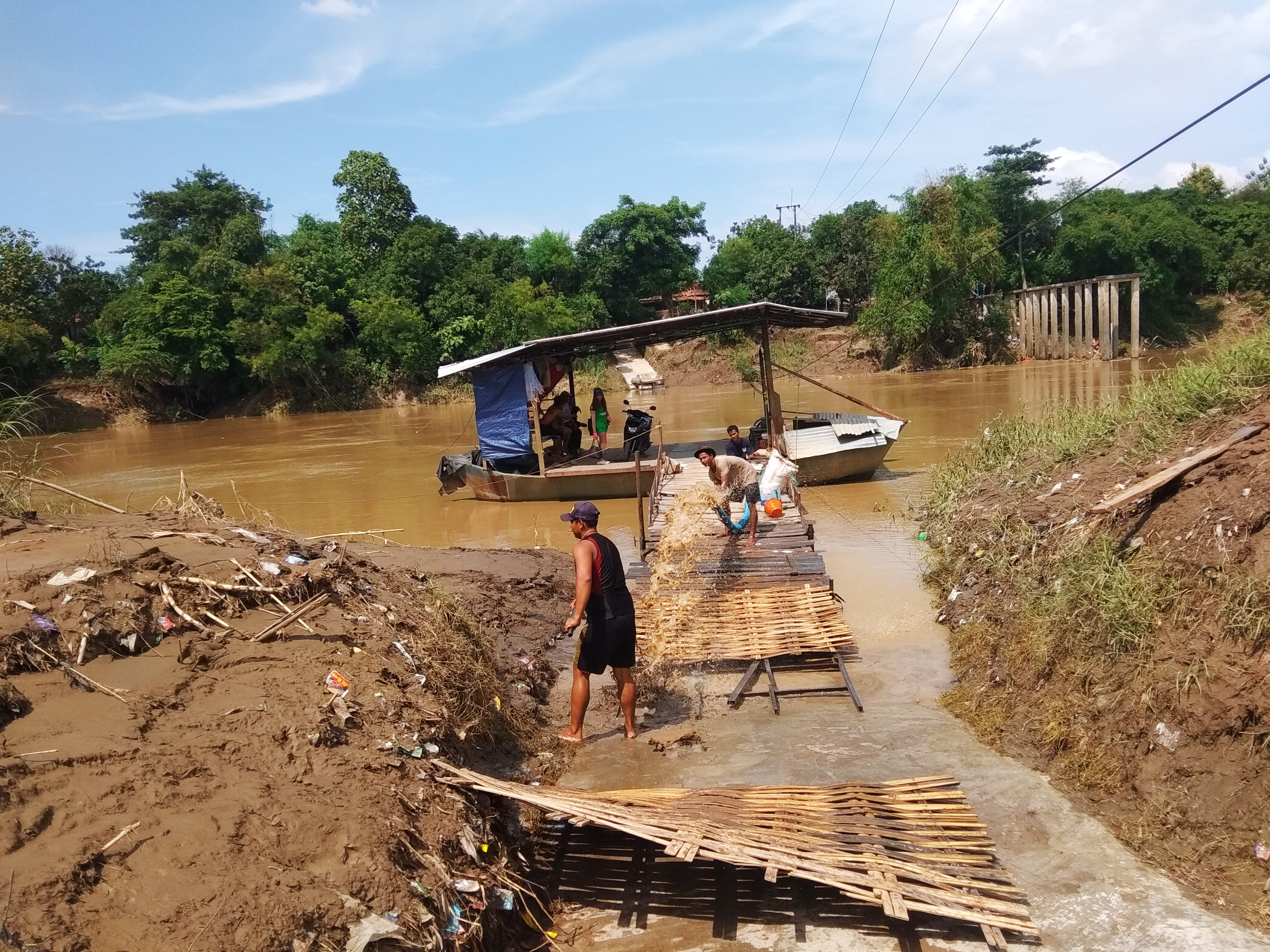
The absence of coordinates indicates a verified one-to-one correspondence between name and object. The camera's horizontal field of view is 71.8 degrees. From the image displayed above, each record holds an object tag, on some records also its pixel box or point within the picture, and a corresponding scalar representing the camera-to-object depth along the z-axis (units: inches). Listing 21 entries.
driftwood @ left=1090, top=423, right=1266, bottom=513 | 231.9
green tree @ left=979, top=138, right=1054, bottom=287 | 1694.1
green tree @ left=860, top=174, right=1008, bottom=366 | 1385.3
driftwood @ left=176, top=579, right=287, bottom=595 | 186.1
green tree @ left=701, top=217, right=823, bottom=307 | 1704.0
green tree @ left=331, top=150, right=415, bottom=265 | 1604.3
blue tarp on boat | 585.9
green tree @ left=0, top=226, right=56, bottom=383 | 1223.5
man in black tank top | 220.4
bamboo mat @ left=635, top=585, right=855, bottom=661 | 280.8
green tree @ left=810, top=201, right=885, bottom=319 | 1665.8
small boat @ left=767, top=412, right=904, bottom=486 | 561.3
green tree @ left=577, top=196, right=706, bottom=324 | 1674.5
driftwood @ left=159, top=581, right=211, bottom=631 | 176.6
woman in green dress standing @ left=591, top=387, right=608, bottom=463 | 629.3
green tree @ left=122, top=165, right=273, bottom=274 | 1599.4
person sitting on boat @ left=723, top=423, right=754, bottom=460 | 504.1
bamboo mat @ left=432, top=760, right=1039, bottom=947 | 142.8
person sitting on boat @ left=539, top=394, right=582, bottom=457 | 615.8
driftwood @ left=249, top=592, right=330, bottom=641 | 180.4
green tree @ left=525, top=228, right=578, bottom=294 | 1668.3
